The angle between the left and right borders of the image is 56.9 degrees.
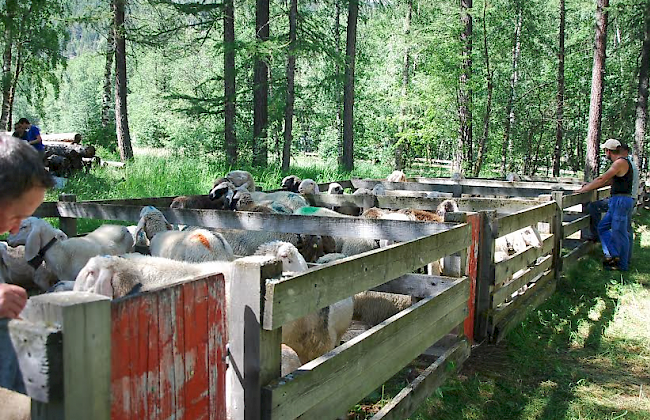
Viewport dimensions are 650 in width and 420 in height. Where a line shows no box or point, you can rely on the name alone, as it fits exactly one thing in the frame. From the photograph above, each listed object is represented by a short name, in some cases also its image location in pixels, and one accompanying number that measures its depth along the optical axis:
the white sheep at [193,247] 5.52
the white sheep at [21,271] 5.55
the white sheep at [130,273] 4.01
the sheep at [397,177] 12.72
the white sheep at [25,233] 5.67
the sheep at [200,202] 8.22
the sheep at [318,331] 4.41
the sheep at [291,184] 10.49
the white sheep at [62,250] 5.60
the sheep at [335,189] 10.72
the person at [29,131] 10.98
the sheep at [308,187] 9.95
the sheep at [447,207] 7.78
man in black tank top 10.05
